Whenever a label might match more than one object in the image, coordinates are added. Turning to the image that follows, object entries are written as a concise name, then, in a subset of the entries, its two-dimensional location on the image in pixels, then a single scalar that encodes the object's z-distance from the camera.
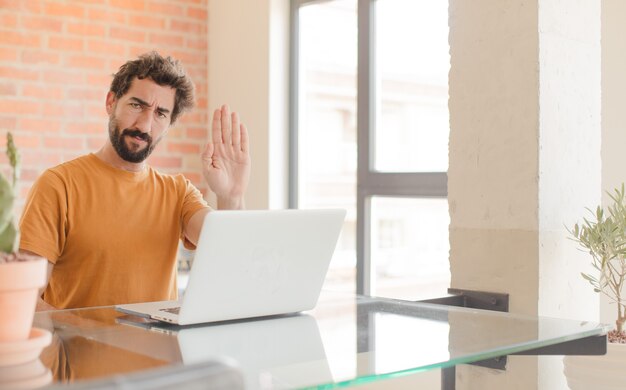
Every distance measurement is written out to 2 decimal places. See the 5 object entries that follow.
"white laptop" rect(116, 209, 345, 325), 1.62
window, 3.65
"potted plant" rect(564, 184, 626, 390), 2.02
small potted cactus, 1.15
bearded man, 2.64
